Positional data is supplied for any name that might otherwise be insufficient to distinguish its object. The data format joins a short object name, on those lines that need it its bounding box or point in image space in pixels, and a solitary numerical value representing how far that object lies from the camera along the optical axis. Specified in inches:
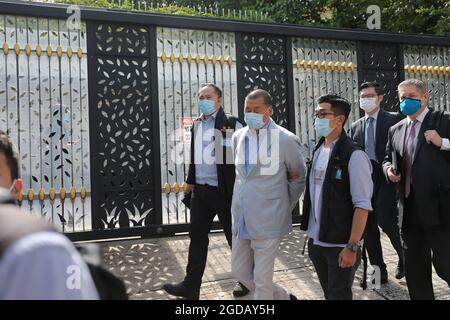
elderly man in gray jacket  133.2
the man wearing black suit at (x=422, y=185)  134.0
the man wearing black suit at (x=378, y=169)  183.6
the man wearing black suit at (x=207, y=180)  163.9
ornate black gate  215.0
